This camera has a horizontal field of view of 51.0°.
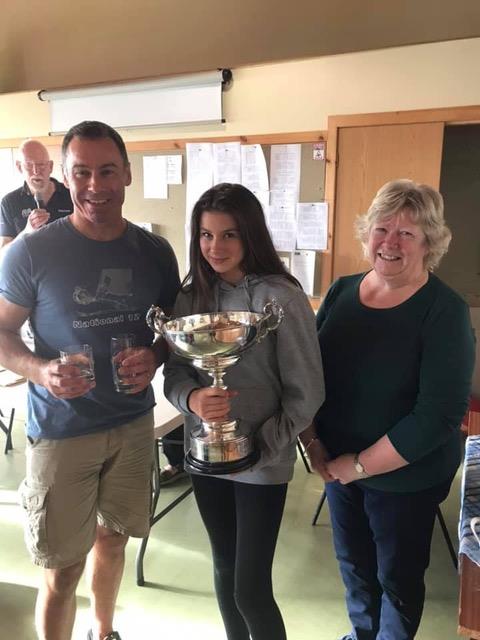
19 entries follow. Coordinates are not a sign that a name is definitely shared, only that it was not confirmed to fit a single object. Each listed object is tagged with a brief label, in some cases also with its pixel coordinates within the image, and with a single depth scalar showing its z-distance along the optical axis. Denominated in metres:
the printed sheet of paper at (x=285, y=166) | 3.30
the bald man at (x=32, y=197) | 2.90
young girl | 1.23
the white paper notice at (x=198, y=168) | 3.56
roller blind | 3.42
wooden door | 2.95
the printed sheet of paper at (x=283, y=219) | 3.39
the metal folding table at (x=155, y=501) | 1.86
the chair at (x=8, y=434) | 3.16
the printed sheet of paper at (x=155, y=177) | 3.74
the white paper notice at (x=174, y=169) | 3.67
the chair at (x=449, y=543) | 2.16
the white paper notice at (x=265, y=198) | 3.44
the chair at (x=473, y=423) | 1.77
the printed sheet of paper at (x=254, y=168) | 3.40
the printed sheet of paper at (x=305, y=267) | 3.38
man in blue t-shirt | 1.34
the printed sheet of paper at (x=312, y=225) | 3.30
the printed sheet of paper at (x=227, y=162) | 3.47
